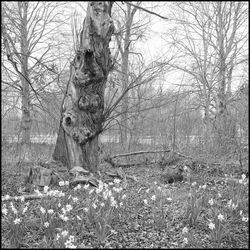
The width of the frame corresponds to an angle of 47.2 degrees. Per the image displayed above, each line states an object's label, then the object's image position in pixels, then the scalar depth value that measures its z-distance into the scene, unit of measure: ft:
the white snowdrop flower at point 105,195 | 11.39
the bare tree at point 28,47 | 24.47
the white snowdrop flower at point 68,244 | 7.99
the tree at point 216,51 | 27.84
